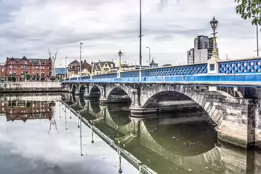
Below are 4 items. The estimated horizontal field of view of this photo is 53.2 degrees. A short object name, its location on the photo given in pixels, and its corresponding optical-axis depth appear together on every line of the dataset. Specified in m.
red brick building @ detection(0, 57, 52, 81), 105.50
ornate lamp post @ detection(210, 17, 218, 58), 13.10
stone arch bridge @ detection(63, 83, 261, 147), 12.84
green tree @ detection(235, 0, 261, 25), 4.22
